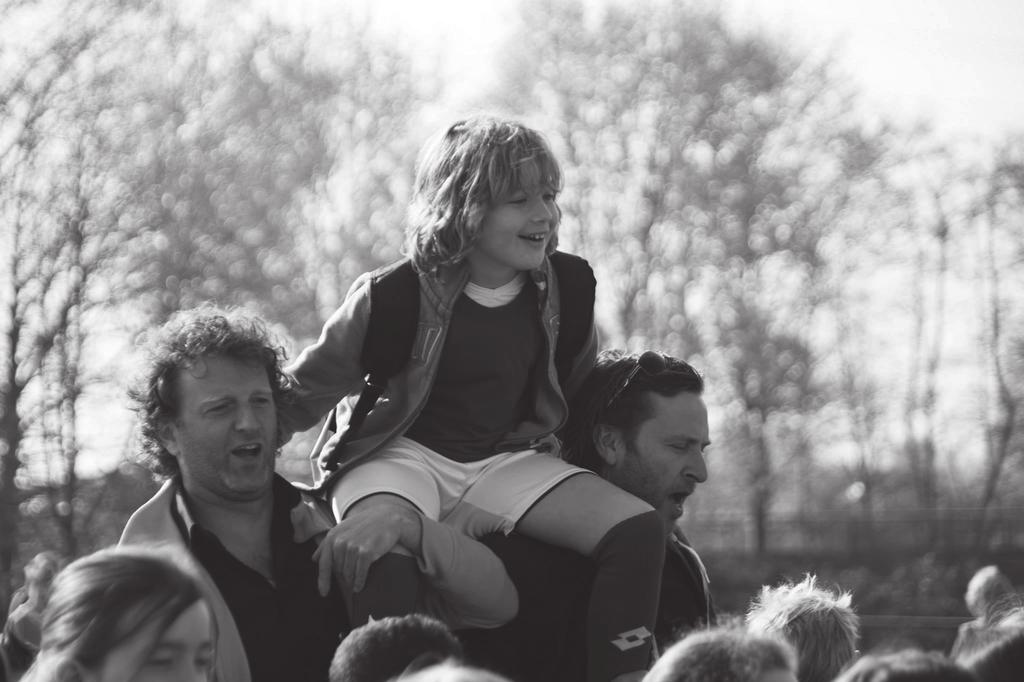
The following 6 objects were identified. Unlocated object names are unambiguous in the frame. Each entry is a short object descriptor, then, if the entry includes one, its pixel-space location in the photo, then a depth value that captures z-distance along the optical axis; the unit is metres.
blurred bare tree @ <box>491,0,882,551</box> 52.75
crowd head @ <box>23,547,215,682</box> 5.16
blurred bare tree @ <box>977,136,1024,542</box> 50.06
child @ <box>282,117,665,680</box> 7.54
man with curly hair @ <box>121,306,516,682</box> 7.04
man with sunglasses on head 8.30
